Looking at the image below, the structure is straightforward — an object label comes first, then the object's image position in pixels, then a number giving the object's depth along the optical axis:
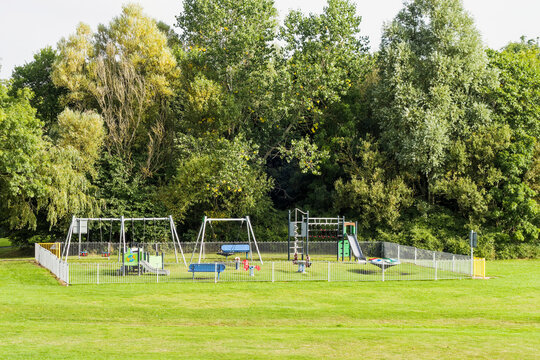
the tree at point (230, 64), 48.53
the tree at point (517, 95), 47.25
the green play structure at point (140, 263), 29.72
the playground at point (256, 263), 29.42
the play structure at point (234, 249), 37.03
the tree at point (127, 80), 48.94
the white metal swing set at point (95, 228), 35.44
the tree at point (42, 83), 52.41
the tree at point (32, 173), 36.91
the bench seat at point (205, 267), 28.52
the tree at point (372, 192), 46.50
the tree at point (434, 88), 45.56
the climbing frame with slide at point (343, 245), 36.47
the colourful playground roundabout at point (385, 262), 30.87
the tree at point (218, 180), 46.35
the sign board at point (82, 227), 35.92
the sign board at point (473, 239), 30.59
